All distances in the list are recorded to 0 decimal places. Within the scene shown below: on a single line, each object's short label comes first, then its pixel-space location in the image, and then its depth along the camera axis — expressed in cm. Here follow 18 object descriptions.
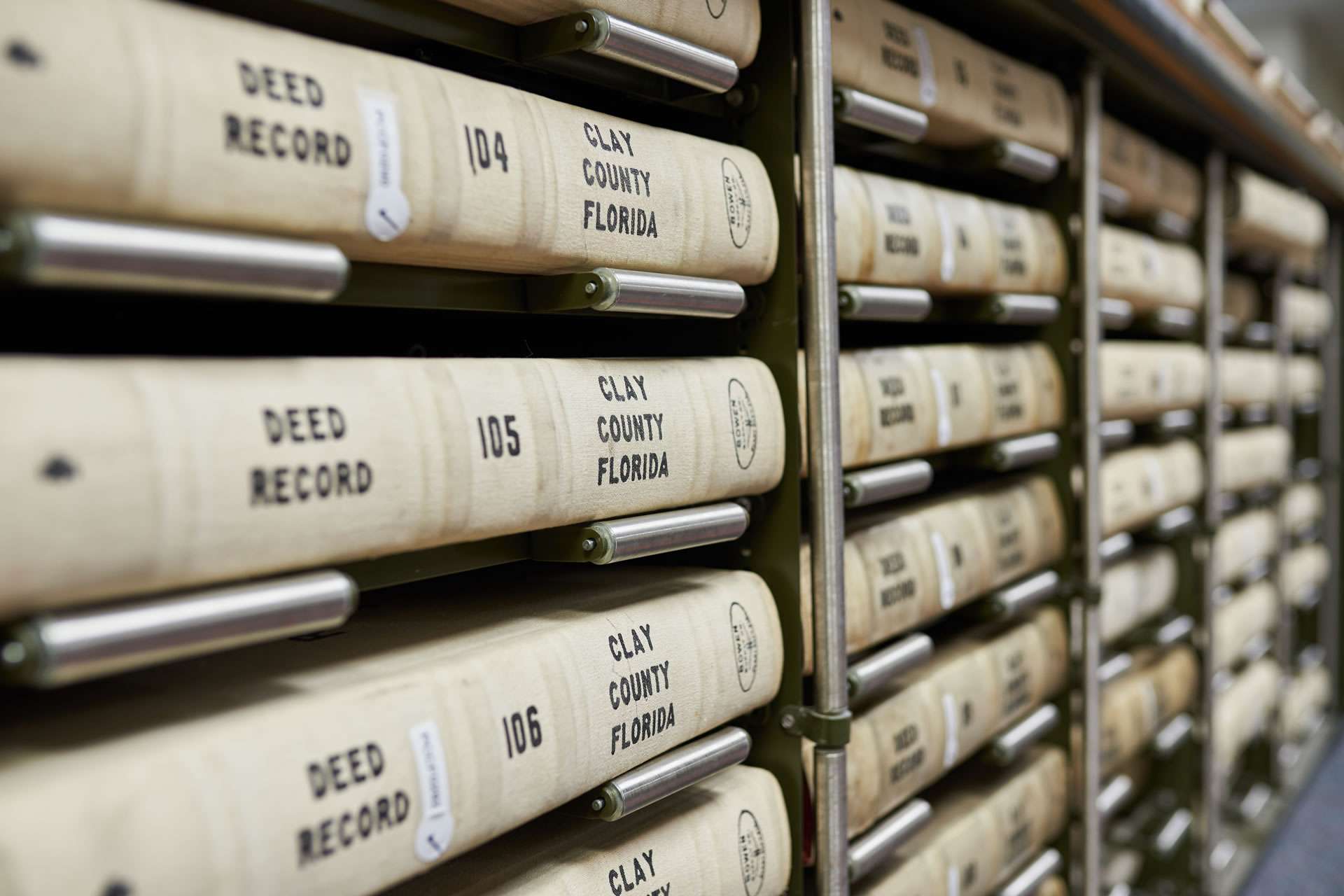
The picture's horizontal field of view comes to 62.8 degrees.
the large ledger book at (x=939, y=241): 147
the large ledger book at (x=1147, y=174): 235
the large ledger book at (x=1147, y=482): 241
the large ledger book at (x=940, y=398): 149
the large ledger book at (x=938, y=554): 149
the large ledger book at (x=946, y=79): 146
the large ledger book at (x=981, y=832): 160
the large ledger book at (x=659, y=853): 100
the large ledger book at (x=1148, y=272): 235
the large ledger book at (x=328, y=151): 63
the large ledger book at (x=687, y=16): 102
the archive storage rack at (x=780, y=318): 75
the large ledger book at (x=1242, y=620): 323
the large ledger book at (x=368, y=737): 64
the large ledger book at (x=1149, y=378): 239
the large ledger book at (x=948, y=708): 149
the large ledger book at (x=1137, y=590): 247
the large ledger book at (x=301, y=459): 62
